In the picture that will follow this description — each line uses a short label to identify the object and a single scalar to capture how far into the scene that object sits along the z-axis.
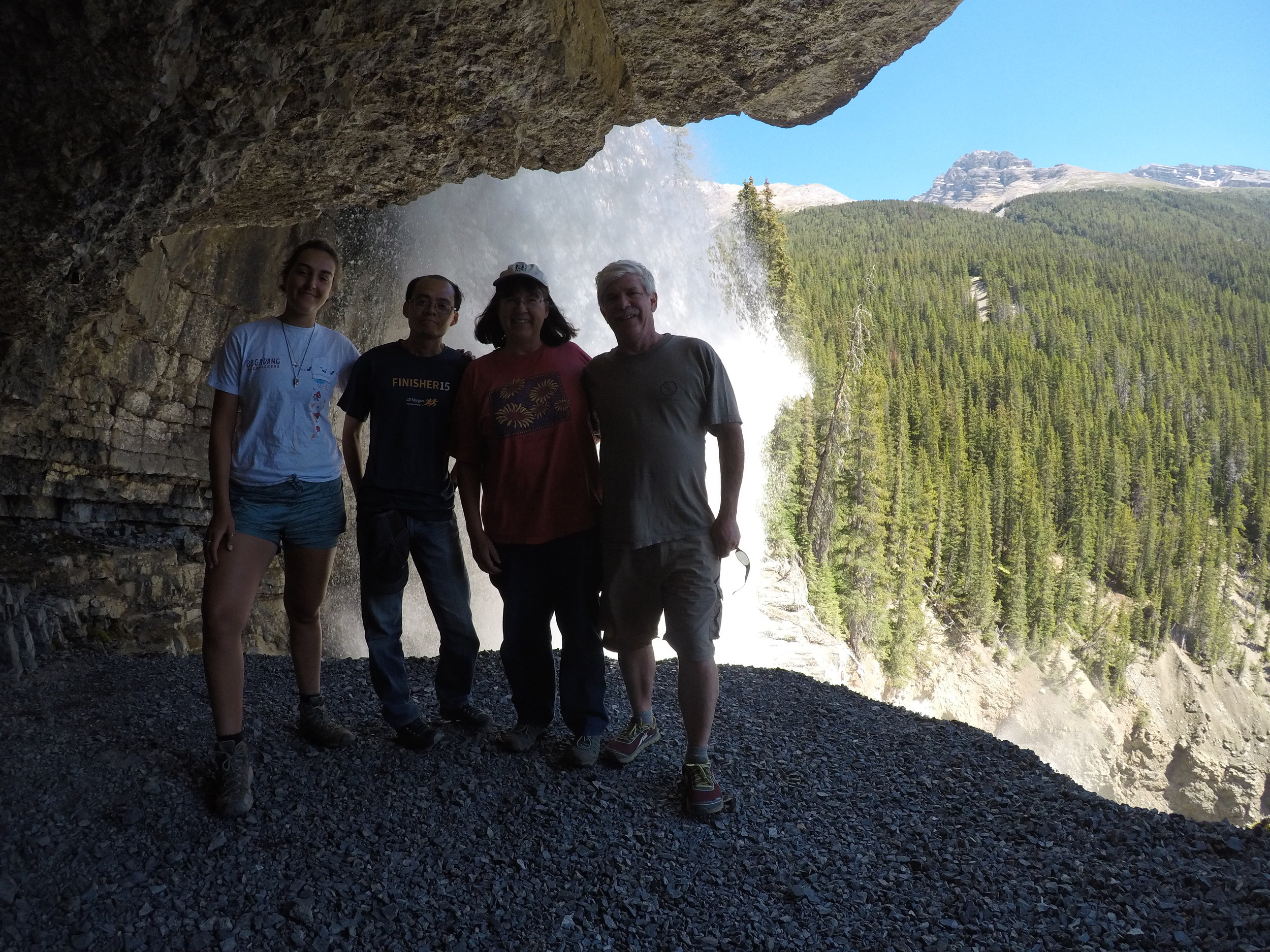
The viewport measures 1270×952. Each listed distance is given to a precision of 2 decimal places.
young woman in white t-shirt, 3.28
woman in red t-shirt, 3.71
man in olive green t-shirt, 3.59
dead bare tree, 37.41
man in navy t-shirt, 3.72
